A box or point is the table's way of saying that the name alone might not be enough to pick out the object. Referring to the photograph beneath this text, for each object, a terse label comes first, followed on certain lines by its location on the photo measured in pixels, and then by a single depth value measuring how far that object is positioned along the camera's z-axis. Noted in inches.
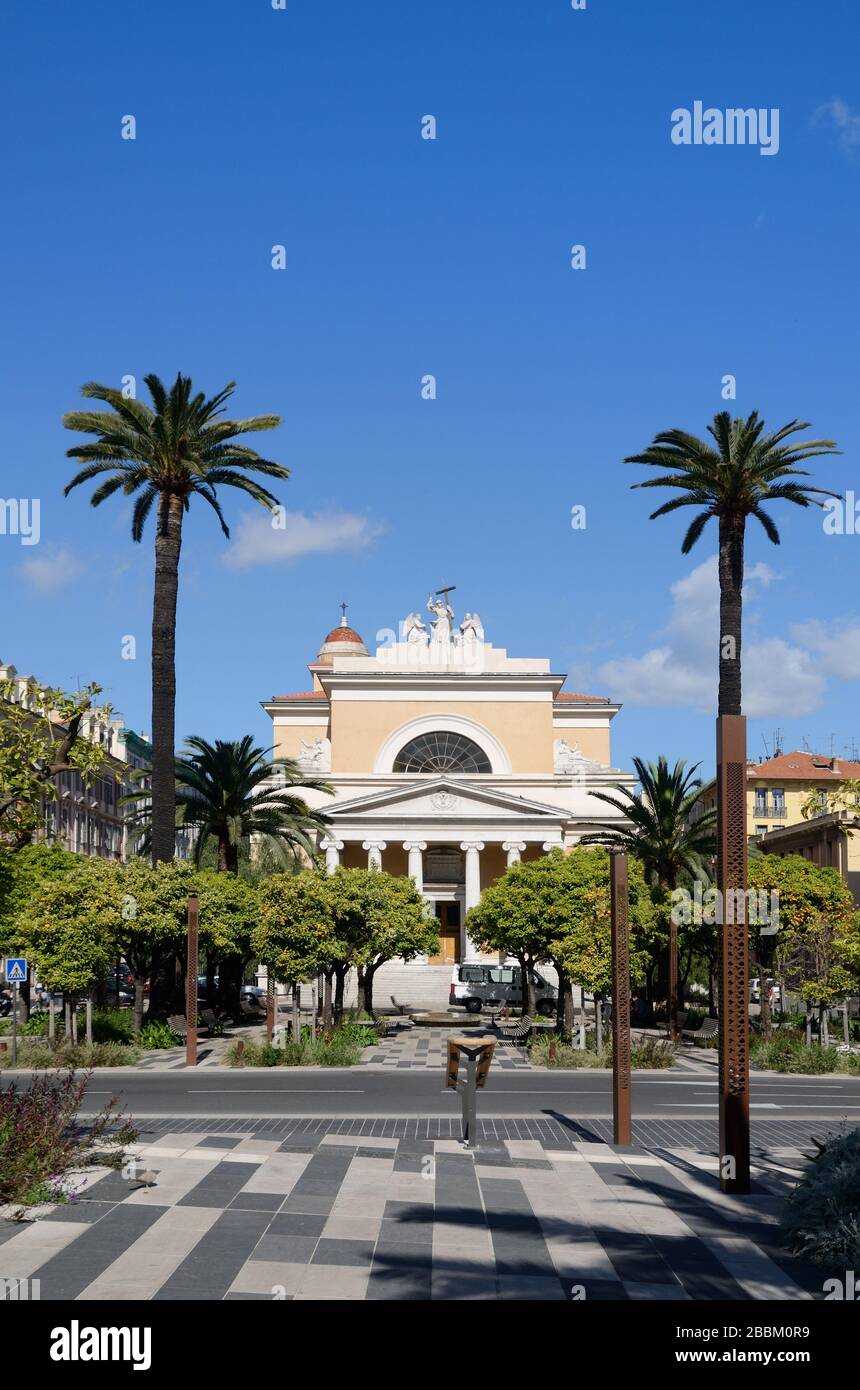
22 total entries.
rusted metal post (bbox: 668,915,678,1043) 1404.2
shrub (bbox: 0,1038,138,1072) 1102.4
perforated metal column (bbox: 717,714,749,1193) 518.3
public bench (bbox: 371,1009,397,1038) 1547.7
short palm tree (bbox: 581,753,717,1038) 1572.3
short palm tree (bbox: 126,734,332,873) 1651.1
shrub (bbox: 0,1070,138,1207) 462.6
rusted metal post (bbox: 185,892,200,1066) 1170.6
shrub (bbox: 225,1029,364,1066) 1139.3
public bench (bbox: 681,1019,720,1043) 1368.1
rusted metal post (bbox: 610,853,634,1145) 658.2
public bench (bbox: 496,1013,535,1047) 1393.9
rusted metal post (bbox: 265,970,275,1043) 1259.5
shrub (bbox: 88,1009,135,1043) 1311.5
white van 1830.7
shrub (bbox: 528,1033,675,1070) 1156.5
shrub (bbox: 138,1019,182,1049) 1295.5
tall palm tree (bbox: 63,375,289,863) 1395.2
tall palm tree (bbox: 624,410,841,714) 1403.8
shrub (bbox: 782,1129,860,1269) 409.7
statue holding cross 2920.8
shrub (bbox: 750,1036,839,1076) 1134.4
